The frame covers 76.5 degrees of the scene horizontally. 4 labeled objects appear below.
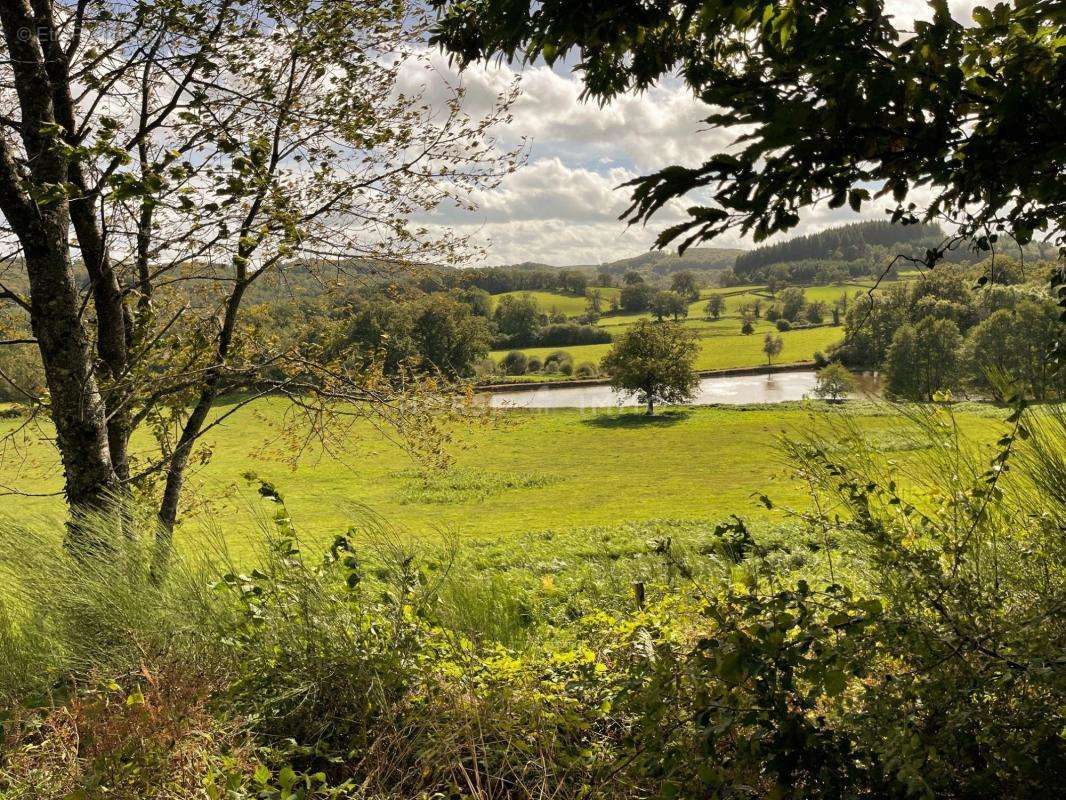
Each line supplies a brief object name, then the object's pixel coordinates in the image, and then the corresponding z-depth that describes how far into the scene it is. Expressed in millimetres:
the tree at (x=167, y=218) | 5305
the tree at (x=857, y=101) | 1800
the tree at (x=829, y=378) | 55522
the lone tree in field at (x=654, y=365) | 55469
